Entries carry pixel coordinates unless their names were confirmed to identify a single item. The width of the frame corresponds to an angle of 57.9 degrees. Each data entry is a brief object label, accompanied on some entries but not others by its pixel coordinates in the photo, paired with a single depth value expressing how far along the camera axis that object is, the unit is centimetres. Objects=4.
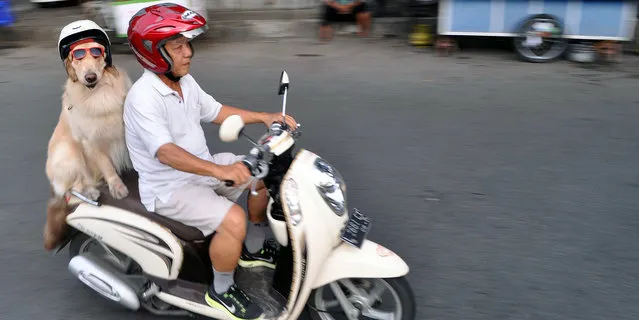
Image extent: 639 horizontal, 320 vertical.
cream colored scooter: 254
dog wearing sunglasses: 274
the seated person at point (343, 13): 874
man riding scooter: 254
